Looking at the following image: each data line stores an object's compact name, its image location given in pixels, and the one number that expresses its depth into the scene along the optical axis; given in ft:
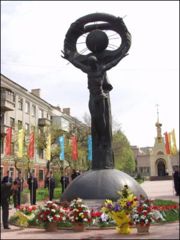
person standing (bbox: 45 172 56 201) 73.10
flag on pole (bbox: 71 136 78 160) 101.73
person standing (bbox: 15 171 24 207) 61.08
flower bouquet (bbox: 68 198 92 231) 32.04
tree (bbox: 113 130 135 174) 166.91
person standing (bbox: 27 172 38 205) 66.28
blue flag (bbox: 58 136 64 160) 92.93
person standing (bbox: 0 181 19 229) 35.35
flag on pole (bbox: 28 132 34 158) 84.89
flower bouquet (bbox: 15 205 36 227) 36.19
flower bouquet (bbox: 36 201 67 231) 32.76
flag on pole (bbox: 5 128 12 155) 83.70
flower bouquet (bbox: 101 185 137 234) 30.01
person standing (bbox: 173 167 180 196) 77.51
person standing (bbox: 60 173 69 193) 80.43
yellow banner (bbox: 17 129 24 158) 79.36
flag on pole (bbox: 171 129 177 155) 117.70
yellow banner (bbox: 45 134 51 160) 87.66
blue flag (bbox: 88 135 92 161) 101.35
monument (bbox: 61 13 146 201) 42.22
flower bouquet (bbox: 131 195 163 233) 30.01
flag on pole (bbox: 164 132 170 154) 116.22
